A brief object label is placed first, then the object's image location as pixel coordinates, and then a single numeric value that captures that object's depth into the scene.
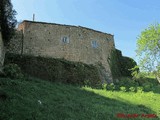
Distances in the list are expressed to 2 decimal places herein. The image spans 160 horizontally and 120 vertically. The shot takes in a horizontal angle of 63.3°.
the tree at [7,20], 9.28
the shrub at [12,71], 9.02
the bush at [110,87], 11.05
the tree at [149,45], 12.26
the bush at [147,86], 12.34
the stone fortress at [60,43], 12.15
